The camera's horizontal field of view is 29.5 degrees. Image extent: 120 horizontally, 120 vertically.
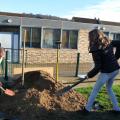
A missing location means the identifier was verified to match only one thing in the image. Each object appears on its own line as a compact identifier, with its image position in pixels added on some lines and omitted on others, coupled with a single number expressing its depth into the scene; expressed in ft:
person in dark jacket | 15.15
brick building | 51.03
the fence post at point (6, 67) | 23.59
